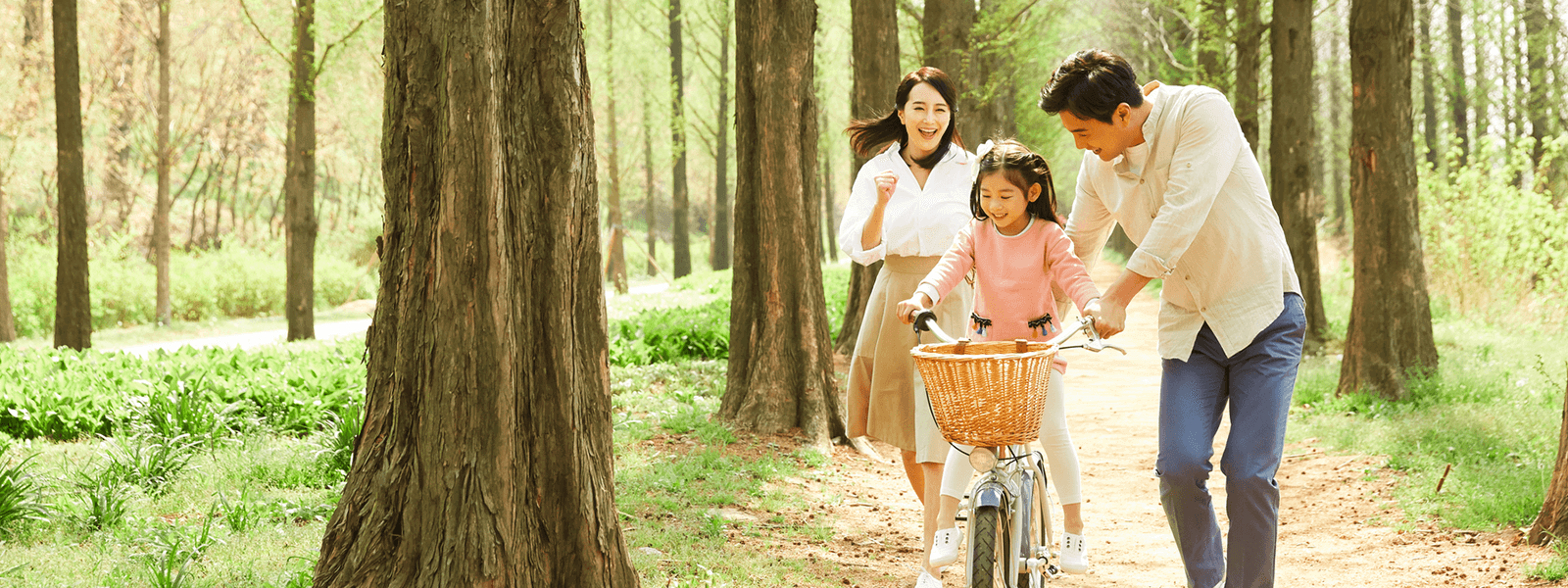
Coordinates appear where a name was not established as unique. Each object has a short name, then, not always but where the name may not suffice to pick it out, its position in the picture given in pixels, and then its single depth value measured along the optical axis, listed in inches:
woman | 165.5
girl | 140.9
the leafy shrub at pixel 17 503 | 175.2
